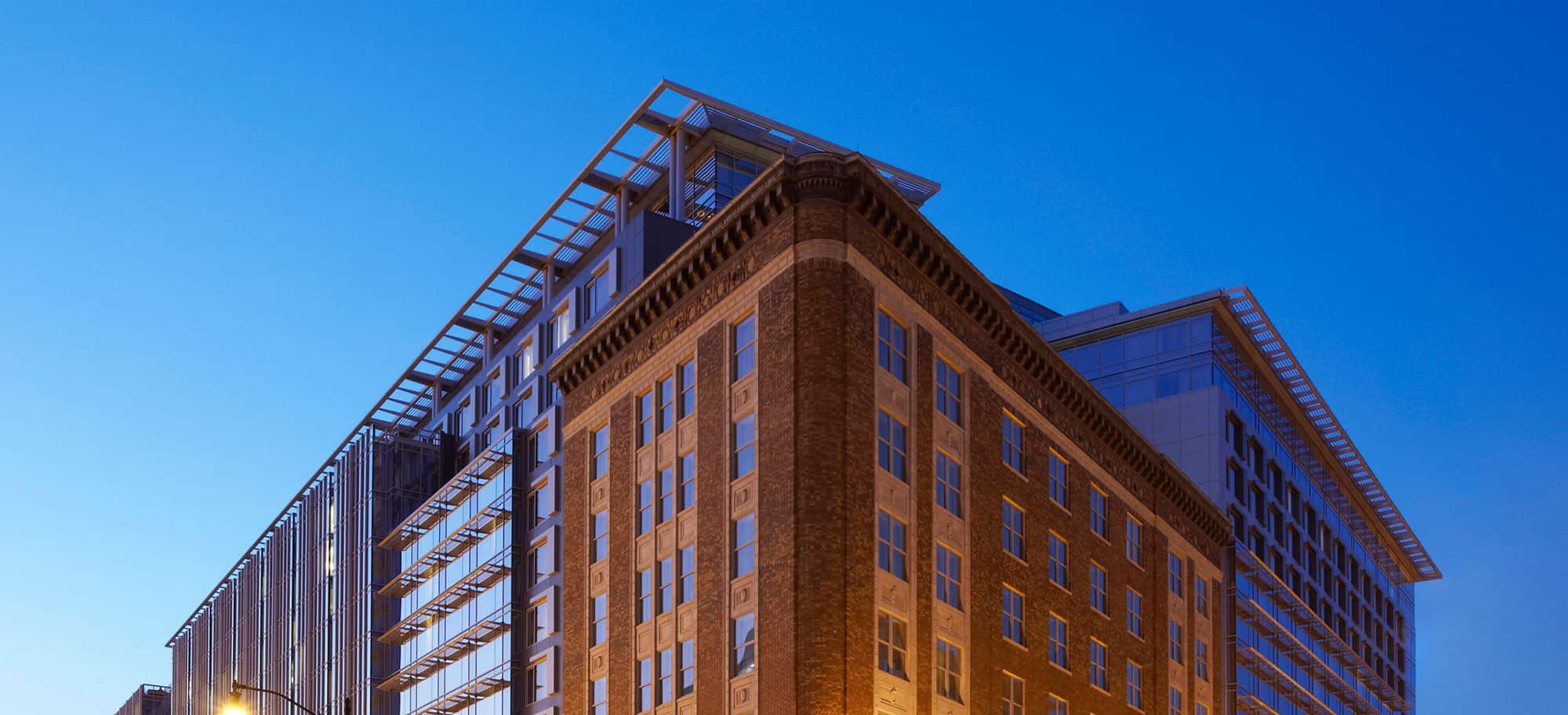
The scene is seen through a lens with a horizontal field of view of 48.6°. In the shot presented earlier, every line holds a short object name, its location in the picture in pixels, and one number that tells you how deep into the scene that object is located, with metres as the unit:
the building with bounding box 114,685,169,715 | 149.38
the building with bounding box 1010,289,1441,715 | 91.06
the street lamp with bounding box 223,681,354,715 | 35.59
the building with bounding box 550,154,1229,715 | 48.97
